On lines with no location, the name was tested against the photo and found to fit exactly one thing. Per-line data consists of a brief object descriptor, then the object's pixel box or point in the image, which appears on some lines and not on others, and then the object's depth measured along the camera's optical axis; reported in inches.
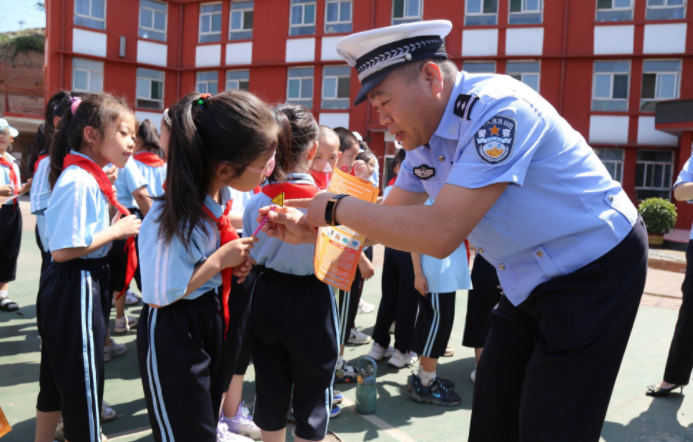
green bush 548.4
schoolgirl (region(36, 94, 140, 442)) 91.8
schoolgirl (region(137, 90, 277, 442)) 76.4
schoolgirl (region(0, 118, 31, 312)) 214.7
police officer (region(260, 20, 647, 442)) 60.1
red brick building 674.8
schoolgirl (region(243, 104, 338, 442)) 95.3
